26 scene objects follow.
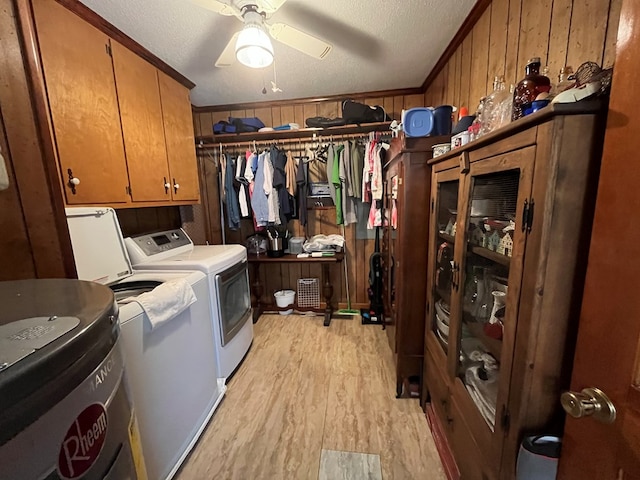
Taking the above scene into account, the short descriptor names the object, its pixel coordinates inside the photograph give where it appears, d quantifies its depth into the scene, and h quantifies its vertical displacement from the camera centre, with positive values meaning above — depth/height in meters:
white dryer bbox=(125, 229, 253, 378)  1.81 -0.50
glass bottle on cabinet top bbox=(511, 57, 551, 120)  0.84 +0.33
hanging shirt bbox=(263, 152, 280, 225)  2.70 +0.10
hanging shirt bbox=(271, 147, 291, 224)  2.72 +0.20
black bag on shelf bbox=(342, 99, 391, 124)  2.57 +0.82
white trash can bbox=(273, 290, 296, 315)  3.10 -1.12
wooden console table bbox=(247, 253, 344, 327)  2.76 -0.89
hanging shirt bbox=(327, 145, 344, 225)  2.70 +0.21
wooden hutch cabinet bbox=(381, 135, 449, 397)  1.56 -0.33
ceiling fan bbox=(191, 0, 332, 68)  1.27 +0.88
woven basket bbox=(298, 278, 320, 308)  3.20 -1.10
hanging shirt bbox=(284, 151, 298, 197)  2.79 +0.26
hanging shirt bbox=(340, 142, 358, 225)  2.69 +0.11
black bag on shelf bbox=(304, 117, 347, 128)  2.61 +0.75
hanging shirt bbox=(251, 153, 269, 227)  2.72 +0.04
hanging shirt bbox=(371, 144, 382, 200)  2.54 +0.22
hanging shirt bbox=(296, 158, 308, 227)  2.74 +0.11
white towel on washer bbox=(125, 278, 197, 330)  1.19 -0.47
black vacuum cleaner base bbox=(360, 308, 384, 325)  2.86 -1.27
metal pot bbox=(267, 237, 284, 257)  2.89 -0.50
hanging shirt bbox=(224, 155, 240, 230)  2.83 +0.07
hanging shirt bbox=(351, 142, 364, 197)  2.68 +0.33
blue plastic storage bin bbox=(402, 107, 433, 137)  1.55 +0.43
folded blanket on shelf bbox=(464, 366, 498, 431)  0.97 -0.75
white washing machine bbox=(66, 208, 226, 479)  1.16 -0.72
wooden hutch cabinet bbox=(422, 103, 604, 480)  0.63 -0.25
